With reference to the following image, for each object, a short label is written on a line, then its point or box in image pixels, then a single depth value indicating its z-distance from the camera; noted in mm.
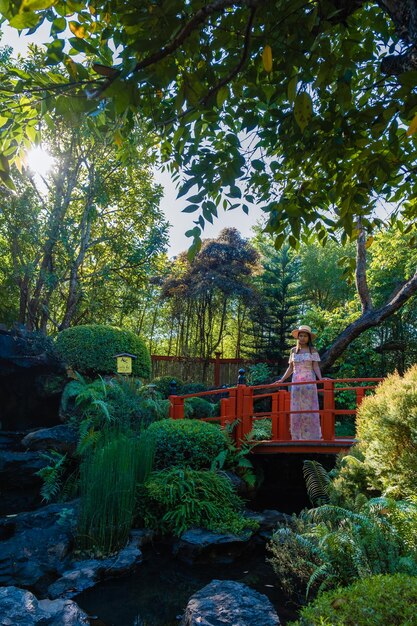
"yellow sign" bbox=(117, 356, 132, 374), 8188
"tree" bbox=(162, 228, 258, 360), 14922
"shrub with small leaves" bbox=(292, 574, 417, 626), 1744
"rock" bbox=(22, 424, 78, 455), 7465
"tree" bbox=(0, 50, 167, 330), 12766
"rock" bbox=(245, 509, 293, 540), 5436
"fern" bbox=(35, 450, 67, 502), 6355
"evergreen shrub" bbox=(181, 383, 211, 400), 12014
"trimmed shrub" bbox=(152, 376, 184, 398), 11859
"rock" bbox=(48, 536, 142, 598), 4000
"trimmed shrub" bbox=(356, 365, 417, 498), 3821
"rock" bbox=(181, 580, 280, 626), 2928
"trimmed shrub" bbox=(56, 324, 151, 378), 10516
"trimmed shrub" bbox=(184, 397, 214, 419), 10150
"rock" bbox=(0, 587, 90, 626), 2869
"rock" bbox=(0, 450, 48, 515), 6381
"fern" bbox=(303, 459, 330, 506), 5414
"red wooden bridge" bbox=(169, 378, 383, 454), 6941
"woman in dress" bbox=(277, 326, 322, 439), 7375
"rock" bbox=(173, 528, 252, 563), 4867
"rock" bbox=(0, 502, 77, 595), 4203
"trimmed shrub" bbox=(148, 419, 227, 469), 6188
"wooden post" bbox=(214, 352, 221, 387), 14583
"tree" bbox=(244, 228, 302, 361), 15547
